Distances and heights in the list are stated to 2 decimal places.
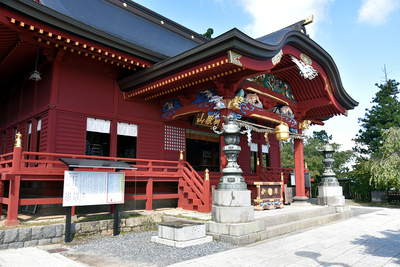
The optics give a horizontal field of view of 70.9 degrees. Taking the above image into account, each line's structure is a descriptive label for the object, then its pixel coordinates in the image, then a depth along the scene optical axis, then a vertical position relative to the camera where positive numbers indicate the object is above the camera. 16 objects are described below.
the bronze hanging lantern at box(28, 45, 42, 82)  8.18 +2.77
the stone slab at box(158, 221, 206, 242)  6.08 -1.28
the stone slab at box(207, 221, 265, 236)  6.36 -1.27
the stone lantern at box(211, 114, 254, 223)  6.60 -0.48
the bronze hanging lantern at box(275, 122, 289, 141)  10.40 +1.53
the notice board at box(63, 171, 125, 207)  6.20 -0.37
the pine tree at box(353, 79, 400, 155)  22.36 +4.57
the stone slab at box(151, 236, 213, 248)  5.95 -1.50
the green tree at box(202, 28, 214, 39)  25.14 +12.47
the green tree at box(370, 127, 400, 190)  14.49 +0.55
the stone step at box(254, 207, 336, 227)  7.61 -1.33
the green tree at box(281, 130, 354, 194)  28.65 +1.59
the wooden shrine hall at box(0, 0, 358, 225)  7.33 +2.85
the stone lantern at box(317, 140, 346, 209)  11.34 -0.60
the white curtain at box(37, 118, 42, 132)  9.32 +1.55
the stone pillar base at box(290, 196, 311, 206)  11.88 -1.19
